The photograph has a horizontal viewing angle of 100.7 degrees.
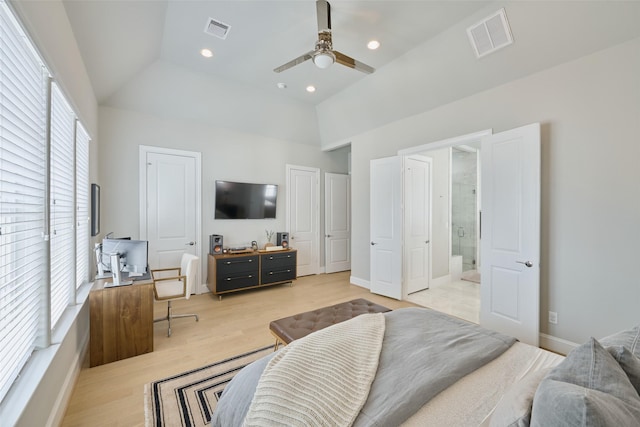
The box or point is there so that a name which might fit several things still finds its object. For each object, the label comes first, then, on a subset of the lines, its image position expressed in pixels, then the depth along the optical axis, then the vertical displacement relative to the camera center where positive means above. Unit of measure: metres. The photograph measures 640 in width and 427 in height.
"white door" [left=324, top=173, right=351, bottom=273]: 5.95 -0.18
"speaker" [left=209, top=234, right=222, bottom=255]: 4.35 -0.50
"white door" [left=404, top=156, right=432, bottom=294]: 4.28 -0.12
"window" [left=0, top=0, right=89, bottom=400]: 1.22 +0.07
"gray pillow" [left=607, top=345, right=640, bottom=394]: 0.83 -0.48
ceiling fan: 2.39 +1.59
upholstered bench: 2.12 -0.93
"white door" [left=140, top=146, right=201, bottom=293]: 4.01 +0.15
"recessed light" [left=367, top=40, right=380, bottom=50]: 3.04 +1.97
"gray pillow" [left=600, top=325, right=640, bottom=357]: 1.01 -0.51
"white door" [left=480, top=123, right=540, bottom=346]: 2.61 -0.20
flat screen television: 4.57 +0.24
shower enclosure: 6.17 +0.31
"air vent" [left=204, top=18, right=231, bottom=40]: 2.75 +1.99
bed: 0.72 -0.71
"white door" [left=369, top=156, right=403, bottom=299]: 4.13 -0.21
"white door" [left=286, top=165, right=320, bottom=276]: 5.47 -0.03
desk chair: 3.05 -0.87
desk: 2.38 -1.00
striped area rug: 1.77 -1.36
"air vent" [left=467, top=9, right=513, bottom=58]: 2.51 +1.79
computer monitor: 2.72 -0.40
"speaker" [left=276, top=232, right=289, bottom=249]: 5.05 -0.49
